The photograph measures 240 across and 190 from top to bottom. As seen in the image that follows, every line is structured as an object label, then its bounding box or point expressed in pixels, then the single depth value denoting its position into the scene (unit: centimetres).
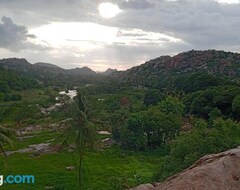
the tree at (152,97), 7827
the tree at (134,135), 4927
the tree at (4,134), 2104
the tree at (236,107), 5051
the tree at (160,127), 4976
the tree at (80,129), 2592
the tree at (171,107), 5703
